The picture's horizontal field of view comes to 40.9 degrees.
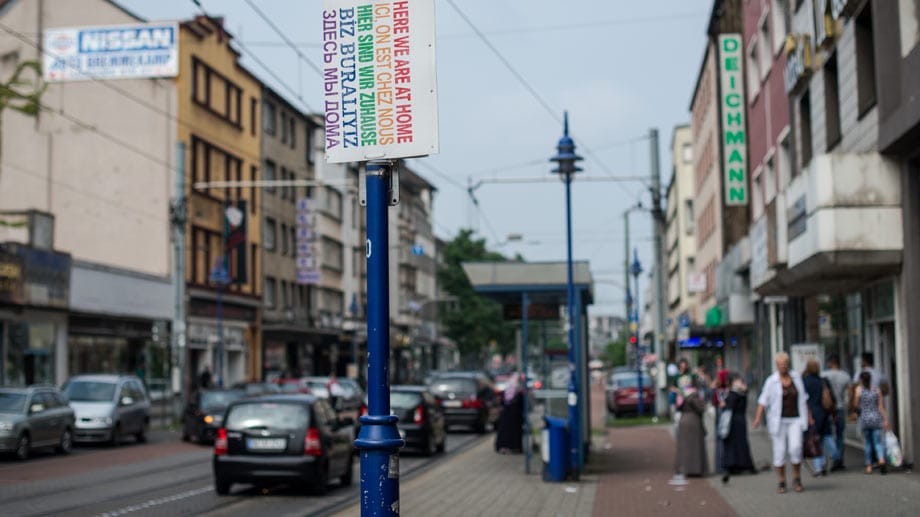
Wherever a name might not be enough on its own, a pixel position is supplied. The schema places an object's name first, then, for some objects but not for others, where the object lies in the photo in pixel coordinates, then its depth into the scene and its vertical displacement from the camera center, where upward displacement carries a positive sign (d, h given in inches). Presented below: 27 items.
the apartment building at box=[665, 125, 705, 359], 3157.0 +392.2
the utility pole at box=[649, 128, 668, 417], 1237.1 +105.6
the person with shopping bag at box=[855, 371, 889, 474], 697.3 -31.6
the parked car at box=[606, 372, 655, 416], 1738.4 -41.9
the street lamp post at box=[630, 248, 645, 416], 1659.7 +149.2
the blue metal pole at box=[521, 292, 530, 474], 835.4 +17.5
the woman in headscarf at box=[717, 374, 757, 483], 747.4 -46.7
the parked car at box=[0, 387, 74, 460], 978.1 -40.1
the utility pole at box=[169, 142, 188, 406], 1453.0 +104.8
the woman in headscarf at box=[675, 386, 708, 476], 776.3 -50.7
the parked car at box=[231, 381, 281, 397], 1395.4 -21.7
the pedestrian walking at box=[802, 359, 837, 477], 721.0 -27.6
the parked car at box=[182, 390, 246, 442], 1208.8 -43.1
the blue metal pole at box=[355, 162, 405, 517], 245.6 -3.6
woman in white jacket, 630.5 -26.0
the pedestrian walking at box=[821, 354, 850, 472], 764.0 -16.1
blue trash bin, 765.3 -51.7
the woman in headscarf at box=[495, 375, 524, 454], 1013.8 -46.5
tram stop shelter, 871.1 +57.2
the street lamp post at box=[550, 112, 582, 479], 780.0 +48.6
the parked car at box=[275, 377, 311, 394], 1484.1 -21.9
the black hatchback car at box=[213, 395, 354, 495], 682.2 -42.6
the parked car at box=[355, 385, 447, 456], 1024.2 -41.7
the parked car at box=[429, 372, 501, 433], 1392.7 -35.7
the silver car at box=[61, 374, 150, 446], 1184.2 -35.1
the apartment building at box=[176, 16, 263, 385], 2004.2 +279.2
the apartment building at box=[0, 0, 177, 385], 1521.9 +253.8
